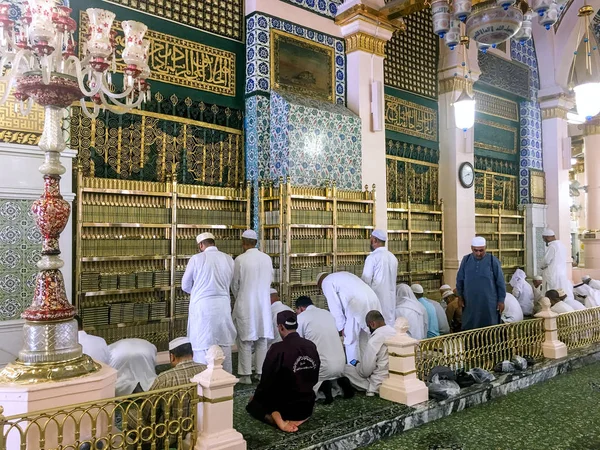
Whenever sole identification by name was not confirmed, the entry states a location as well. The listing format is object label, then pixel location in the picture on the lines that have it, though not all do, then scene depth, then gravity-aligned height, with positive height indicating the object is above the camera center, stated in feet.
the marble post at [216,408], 8.09 -2.67
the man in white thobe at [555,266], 22.34 -1.05
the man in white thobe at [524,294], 22.66 -2.32
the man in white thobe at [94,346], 10.98 -2.23
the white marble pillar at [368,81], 20.75 +6.87
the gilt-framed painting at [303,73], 18.88 +6.73
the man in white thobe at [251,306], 13.80 -1.69
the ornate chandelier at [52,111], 7.42 +2.22
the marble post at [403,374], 11.58 -3.05
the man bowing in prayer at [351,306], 14.07 -1.76
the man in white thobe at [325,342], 11.69 -2.30
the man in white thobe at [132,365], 11.28 -2.74
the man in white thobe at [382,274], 16.12 -0.98
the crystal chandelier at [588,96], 15.90 +4.69
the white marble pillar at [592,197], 34.42 +3.08
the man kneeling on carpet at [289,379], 9.89 -2.68
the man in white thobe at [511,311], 17.92 -2.46
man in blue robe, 15.72 -1.46
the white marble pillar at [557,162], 31.17 +5.08
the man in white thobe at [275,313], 14.64 -2.01
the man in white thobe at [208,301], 12.66 -1.44
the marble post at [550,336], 15.98 -3.02
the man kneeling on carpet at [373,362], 12.24 -2.91
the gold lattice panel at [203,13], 16.70 +8.16
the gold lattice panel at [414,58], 24.18 +9.27
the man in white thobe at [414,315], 15.40 -2.23
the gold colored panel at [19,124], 13.37 +3.31
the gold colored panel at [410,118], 24.03 +6.26
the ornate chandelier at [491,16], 14.02 +6.52
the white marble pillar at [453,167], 25.63 +4.00
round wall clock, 26.05 +3.61
